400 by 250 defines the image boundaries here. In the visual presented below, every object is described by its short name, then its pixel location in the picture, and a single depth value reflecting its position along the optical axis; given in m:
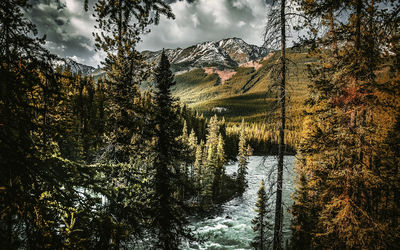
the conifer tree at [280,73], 6.90
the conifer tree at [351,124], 6.04
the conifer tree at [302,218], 13.87
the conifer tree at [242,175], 34.50
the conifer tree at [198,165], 33.98
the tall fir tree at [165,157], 9.08
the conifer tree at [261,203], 15.77
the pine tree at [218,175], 32.34
